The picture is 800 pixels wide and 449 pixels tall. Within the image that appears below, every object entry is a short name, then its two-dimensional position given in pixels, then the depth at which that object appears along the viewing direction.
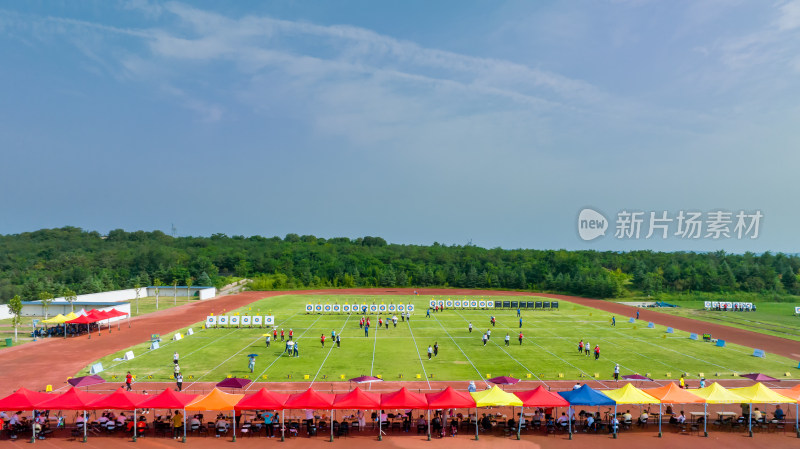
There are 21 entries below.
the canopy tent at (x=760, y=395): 22.44
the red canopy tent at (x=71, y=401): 21.46
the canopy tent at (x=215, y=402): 21.54
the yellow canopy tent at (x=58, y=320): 46.12
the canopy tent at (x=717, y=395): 22.66
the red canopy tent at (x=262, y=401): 21.56
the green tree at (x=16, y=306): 47.19
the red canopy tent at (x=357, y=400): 21.95
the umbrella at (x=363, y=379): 27.59
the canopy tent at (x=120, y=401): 21.64
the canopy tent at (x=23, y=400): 21.20
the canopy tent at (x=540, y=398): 22.23
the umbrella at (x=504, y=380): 27.22
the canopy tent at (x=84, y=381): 25.56
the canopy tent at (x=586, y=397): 22.43
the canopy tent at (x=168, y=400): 21.67
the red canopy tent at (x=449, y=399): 22.00
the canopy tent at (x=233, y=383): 25.62
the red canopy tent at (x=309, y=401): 21.77
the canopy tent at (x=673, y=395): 22.56
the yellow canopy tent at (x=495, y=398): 22.14
